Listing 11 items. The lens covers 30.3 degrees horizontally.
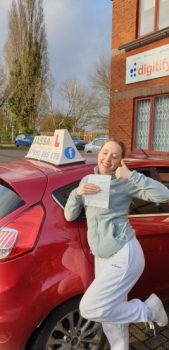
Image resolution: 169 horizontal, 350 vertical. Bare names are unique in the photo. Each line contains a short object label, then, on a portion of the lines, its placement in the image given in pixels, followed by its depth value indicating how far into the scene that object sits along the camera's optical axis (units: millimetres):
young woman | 1983
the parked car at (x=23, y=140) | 32906
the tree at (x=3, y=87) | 34875
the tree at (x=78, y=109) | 38938
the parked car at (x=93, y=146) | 19891
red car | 1917
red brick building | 8641
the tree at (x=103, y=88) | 30703
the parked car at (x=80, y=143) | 29234
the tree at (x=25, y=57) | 38906
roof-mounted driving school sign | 2562
